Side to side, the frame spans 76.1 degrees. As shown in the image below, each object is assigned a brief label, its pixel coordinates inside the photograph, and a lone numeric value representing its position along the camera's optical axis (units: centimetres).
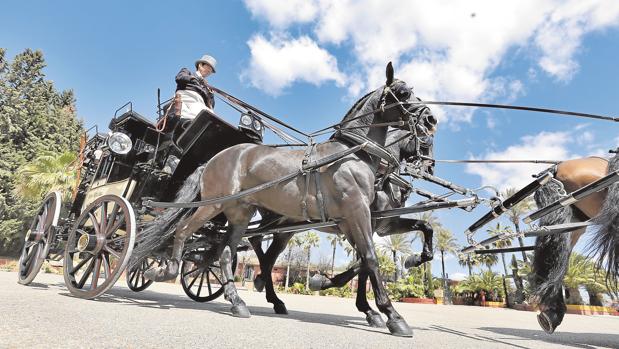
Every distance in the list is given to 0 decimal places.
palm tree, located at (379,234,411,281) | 4208
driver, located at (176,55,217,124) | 584
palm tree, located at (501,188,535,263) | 2775
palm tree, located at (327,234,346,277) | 4450
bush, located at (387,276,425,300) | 2766
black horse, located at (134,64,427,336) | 410
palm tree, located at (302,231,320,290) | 4588
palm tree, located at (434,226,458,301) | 4153
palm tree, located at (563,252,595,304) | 2637
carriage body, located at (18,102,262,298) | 521
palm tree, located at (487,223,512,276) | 3606
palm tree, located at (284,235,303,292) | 4179
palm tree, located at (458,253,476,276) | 4297
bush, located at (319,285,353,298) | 2804
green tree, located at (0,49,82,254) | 2961
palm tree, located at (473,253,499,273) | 4050
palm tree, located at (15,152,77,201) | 1659
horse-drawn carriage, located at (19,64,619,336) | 428
